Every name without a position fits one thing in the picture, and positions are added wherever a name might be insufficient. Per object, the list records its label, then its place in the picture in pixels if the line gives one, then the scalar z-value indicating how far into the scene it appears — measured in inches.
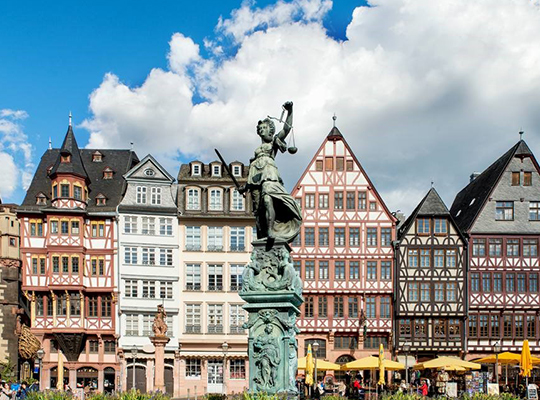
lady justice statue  447.8
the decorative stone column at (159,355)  1293.1
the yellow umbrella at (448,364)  1323.8
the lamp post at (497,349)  1326.3
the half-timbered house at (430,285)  1683.1
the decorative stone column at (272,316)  425.1
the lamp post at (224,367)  1527.6
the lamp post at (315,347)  1647.1
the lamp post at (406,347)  1673.2
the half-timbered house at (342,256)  1700.3
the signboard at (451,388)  1133.2
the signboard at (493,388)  1053.3
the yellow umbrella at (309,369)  1065.5
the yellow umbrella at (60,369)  1160.2
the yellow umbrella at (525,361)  1114.6
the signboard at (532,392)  1041.5
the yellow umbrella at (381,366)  1169.7
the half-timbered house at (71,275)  1659.7
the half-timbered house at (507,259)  1690.5
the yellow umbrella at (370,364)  1286.9
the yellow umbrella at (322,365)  1232.8
